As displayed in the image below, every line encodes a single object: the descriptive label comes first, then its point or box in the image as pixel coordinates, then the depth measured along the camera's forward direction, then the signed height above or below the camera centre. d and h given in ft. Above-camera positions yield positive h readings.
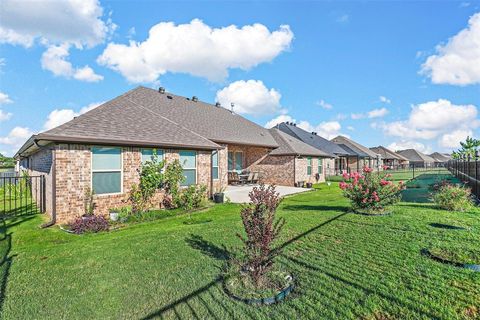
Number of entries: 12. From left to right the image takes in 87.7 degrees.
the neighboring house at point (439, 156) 322.92 +6.46
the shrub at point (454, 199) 27.55 -4.35
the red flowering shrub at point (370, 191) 26.17 -3.23
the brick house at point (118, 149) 24.94 +1.63
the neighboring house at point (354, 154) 117.19 +3.29
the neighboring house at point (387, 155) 184.03 +4.57
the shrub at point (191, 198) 33.06 -4.82
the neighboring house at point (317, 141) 86.43 +7.65
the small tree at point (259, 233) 11.37 -3.24
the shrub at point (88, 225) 23.00 -5.87
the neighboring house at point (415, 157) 242.97 +4.10
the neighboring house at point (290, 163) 59.72 -0.33
